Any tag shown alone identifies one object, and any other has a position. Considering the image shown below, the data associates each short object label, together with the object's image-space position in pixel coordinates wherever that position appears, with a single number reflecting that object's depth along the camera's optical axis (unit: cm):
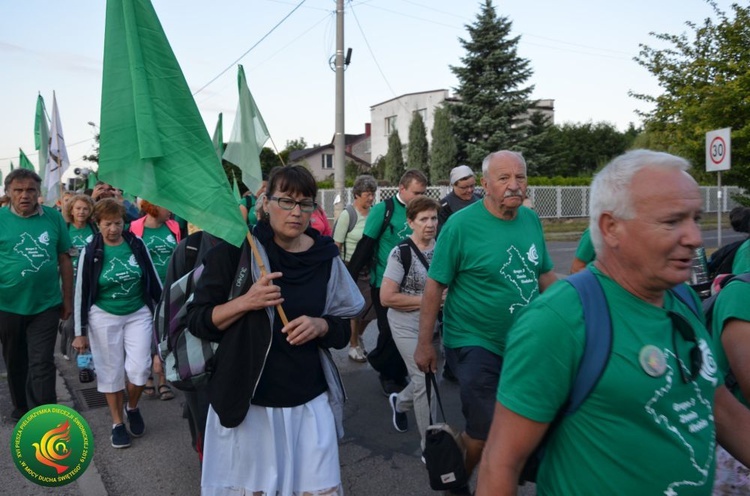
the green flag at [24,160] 1255
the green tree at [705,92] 1335
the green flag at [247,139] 441
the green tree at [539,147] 3534
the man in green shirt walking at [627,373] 164
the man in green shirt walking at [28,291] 539
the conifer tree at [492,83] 3478
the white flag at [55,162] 1063
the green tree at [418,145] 4162
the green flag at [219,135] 841
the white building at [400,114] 4903
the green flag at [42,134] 1164
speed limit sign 1116
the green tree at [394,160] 4325
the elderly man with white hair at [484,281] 364
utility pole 1534
